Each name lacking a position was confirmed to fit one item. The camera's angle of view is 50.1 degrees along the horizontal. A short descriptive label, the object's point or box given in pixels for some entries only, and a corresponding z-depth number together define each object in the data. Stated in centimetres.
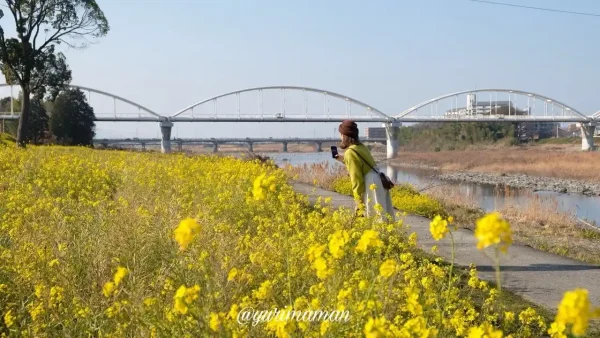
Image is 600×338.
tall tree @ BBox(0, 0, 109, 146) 2662
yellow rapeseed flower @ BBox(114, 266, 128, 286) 240
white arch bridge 7606
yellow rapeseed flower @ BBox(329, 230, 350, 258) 233
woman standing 561
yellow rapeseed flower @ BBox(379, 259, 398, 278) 236
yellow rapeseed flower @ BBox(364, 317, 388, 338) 181
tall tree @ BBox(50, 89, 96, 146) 4381
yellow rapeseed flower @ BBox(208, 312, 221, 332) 212
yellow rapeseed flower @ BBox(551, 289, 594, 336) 148
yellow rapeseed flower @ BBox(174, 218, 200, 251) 209
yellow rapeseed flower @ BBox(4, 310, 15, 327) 288
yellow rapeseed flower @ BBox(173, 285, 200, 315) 210
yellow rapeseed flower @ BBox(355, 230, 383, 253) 231
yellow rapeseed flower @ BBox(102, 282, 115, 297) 247
